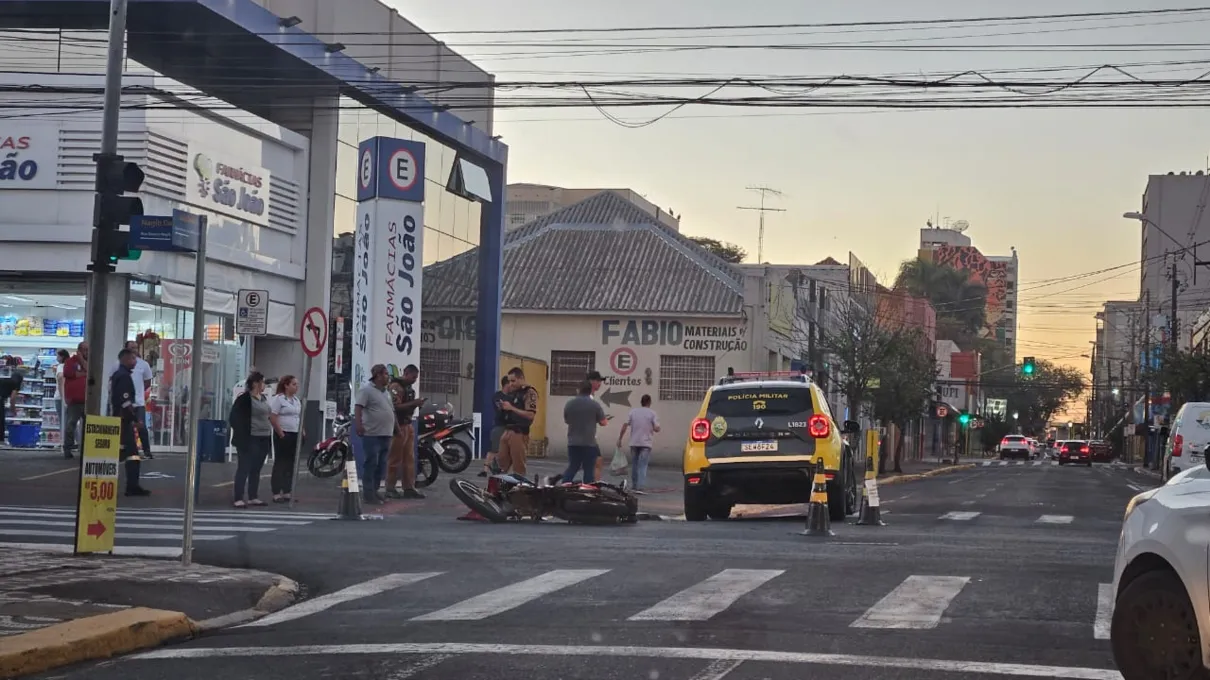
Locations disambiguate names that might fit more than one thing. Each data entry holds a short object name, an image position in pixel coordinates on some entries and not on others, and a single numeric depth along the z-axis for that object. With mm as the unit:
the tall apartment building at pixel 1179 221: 103562
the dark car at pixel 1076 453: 85625
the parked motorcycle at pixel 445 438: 25858
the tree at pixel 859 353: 52375
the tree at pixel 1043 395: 151250
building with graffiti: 160625
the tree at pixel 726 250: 98938
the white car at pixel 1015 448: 97812
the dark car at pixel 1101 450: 91812
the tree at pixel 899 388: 54812
